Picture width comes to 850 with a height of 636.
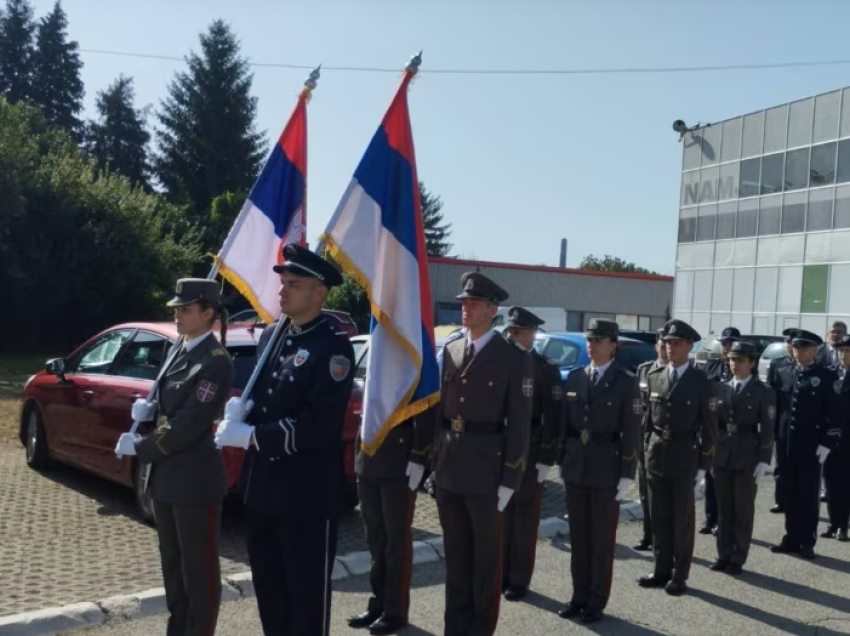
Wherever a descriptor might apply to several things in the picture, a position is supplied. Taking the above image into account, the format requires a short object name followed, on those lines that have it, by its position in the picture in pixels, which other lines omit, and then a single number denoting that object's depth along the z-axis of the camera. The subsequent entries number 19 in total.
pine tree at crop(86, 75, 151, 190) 52.94
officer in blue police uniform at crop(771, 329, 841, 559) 7.46
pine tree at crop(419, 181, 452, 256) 71.12
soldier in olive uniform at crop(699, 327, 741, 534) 8.27
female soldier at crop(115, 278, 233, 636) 4.09
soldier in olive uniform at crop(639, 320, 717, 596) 6.22
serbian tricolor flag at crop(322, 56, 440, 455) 4.92
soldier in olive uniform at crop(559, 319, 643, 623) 5.57
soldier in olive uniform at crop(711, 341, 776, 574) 6.86
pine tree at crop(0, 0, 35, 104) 52.22
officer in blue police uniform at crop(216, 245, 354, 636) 3.80
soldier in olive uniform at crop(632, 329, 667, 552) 6.82
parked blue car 11.94
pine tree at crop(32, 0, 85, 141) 53.44
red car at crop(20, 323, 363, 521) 7.01
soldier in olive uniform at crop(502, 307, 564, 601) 5.96
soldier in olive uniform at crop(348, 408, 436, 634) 5.12
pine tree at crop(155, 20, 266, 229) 49.81
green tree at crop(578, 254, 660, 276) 90.81
